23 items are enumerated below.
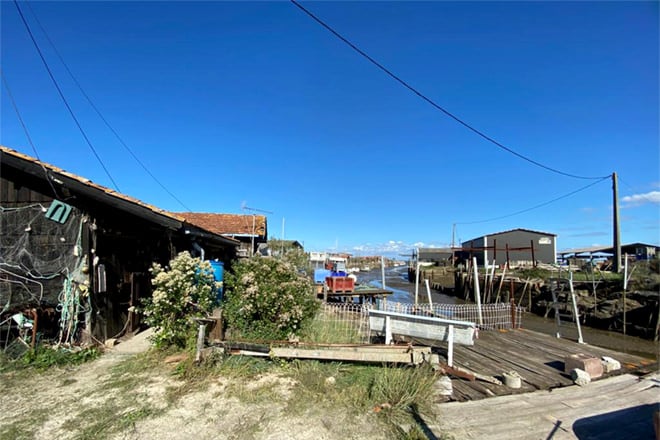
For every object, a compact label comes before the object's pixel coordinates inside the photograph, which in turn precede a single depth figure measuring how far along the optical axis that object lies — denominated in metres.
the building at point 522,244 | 37.25
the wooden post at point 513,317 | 9.11
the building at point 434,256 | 51.48
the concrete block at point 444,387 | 4.42
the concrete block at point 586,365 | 5.35
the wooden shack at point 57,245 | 5.79
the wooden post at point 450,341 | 5.20
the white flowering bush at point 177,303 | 5.34
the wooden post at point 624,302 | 13.42
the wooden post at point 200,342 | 4.69
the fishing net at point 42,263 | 5.81
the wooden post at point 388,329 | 5.55
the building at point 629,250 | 32.19
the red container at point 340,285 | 13.64
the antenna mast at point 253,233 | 17.31
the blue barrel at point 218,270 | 9.16
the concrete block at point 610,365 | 5.68
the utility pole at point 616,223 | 18.33
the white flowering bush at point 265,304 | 5.63
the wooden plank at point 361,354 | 4.71
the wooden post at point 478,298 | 9.02
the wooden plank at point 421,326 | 5.19
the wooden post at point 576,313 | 7.89
